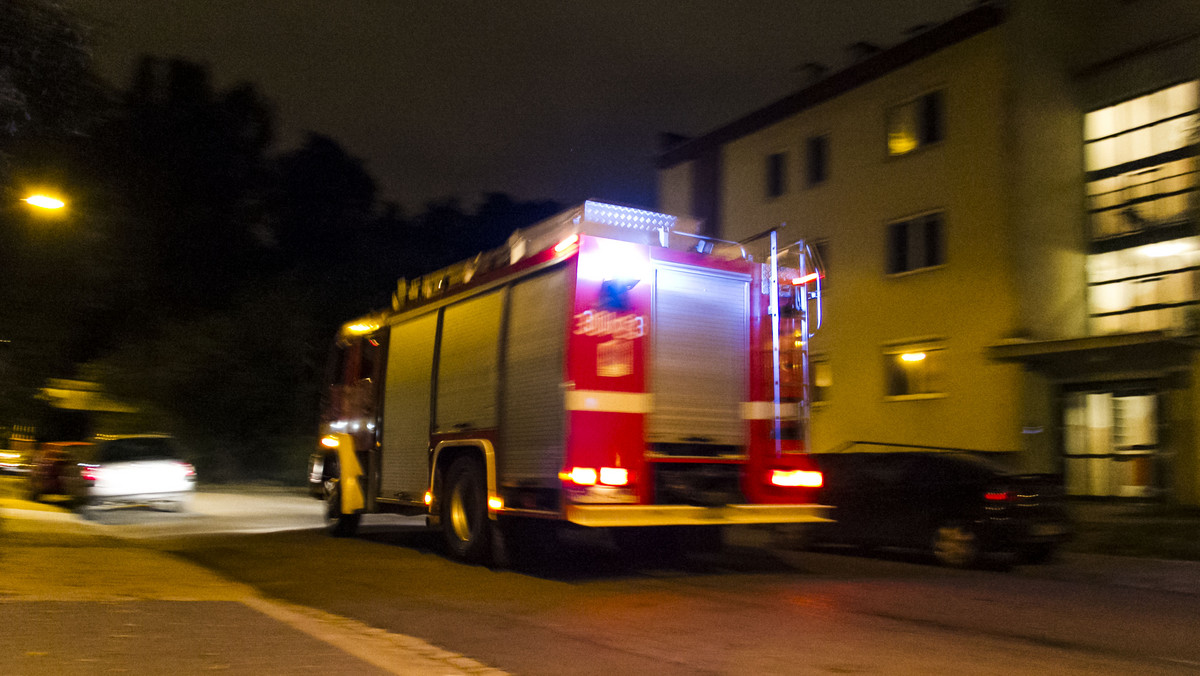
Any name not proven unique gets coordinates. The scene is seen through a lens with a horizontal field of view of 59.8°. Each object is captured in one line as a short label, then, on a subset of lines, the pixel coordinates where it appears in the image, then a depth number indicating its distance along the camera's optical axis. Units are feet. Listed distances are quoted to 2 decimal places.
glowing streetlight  38.65
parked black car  36.88
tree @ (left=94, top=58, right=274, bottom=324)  127.95
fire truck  30.14
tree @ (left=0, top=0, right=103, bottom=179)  30.50
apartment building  59.06
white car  58.29
